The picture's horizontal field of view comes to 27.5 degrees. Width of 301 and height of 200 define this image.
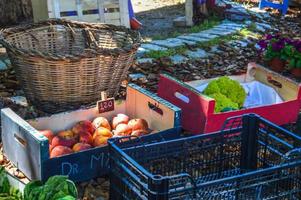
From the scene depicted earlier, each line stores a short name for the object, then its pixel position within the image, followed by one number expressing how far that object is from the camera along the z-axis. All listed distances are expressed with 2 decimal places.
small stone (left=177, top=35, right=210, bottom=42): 6.27
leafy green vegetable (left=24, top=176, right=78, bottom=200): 2.67
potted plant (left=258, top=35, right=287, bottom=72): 5.21
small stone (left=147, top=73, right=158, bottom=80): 5.04
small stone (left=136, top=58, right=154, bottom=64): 5.40
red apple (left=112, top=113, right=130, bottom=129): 3.73
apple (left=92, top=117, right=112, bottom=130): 3.68
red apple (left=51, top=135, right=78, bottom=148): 3.43
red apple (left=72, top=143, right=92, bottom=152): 3.38
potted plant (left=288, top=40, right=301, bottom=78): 5.14
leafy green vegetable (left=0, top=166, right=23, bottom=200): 2.83
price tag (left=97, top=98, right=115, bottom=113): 3.81
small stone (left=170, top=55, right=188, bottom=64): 5.51
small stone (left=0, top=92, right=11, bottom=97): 4.50
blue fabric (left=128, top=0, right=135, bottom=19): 6.48
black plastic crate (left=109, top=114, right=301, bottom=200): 2.62
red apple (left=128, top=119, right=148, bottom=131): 3.65
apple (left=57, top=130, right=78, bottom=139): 3.57
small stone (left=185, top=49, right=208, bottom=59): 5.74
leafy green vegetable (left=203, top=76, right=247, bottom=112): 4.15
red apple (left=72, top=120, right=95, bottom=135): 3.61
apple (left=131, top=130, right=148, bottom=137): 3.54
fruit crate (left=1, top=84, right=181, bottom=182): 3.13
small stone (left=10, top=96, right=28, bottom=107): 4.31
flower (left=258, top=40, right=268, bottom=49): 5.41
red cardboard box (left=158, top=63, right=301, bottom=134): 3.76
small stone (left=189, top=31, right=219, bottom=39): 6.48
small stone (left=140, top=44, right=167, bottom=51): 5.84
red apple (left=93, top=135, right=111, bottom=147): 3.49
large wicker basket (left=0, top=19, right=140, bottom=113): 3.89
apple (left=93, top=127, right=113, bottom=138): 3.56
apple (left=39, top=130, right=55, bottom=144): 3.50
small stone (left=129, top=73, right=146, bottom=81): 5.01
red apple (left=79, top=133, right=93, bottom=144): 3.51
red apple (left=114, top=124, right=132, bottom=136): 3.61
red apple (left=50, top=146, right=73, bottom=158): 3.29
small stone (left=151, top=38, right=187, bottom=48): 6.00
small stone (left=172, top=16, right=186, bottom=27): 7.18
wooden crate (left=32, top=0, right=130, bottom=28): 5.75
